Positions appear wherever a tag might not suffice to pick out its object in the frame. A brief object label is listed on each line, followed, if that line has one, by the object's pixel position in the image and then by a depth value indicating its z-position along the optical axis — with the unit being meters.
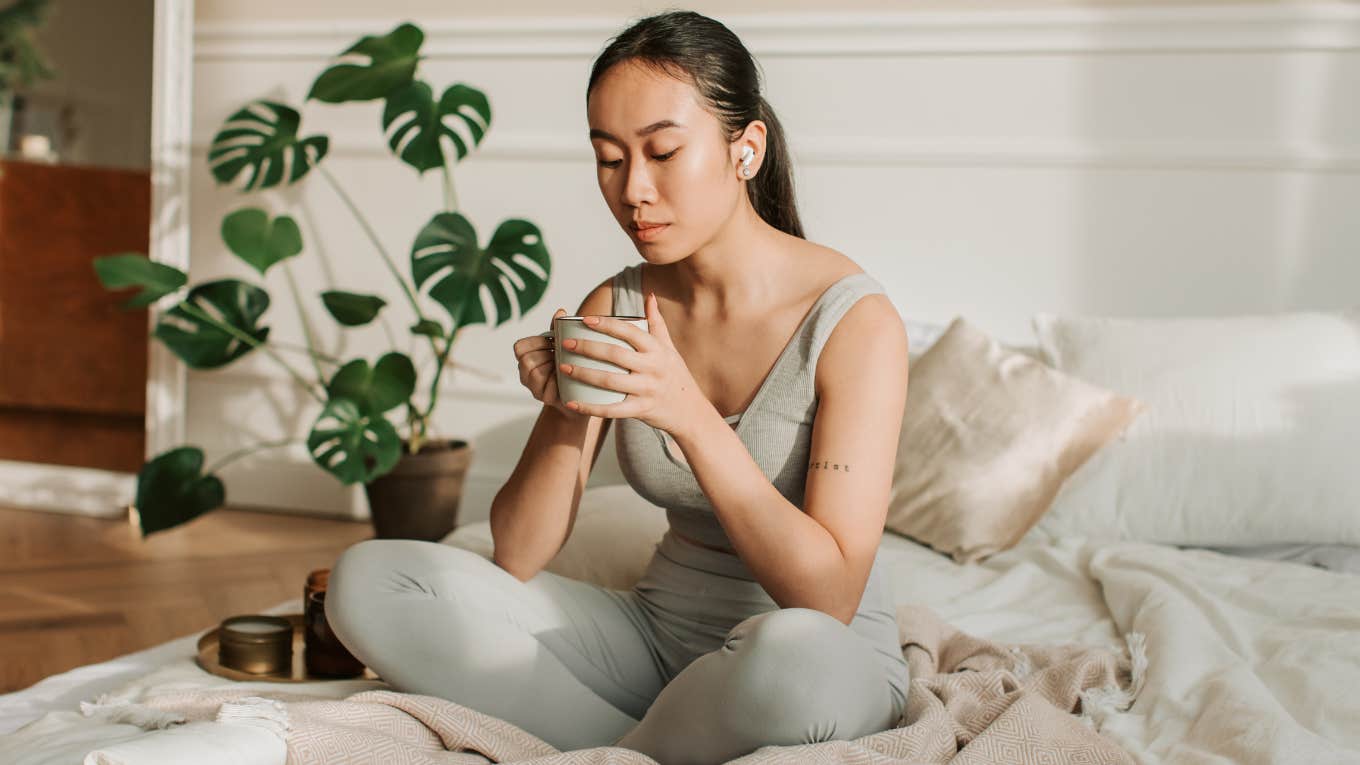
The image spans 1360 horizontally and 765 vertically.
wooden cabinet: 3.88
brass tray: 1.48
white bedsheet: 1.21
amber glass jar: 1.48
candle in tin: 1.49
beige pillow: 2.05
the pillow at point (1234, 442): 1.99
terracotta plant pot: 2.78
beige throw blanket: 1.03
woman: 1.03
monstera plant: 2.60
